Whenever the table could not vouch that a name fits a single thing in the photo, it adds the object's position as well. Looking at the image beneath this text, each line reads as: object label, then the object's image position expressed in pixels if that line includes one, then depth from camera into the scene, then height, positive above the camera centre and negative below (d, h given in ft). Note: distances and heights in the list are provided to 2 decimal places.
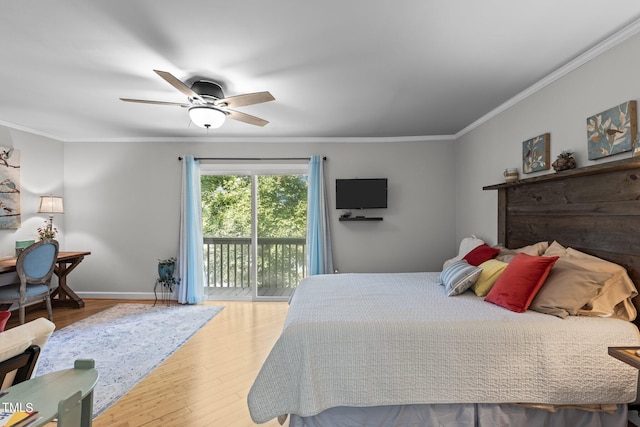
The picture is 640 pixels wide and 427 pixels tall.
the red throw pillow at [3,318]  4.14 -1.49
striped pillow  7.55 -1.76
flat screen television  14.05 +1.00
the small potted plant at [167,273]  13.83 -2.81
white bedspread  5.39 -2.88
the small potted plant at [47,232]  12.90 -0.78
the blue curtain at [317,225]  14.12 -0.56
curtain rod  14.60 +2.83
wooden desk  13.16 -3.28
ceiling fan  7.73 +3.11
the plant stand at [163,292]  14.52 -3.95
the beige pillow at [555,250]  7.25 -0.96
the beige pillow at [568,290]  5.84 -1.62
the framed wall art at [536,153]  8.44 +1.82
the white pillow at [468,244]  11.03 -1.26
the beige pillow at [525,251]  7.92 -1.10
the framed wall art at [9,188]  12.05 +1.14
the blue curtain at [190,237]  14.06 -1.16
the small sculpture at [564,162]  7.32 +1.31
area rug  7.85 -4.39
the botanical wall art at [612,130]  6.12 +1.85
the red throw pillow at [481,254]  9.00 -1.32
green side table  3.25 -2.26
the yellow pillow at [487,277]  7.50 -1.70
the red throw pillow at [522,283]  6.29 -1.58
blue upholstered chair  10.33 -2.31
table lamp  13.03 +0.44
